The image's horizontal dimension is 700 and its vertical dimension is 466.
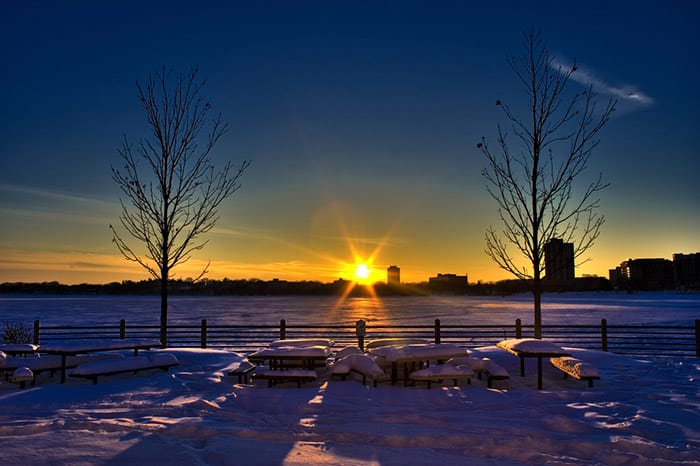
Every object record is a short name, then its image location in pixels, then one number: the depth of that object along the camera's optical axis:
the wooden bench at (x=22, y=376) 10.30
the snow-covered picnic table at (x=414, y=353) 10.53
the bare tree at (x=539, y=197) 15.91
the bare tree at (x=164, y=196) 16.67
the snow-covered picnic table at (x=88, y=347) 11.30
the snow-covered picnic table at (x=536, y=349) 10.55
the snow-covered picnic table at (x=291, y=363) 10.62
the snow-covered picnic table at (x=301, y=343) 12.43
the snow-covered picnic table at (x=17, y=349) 12.28
